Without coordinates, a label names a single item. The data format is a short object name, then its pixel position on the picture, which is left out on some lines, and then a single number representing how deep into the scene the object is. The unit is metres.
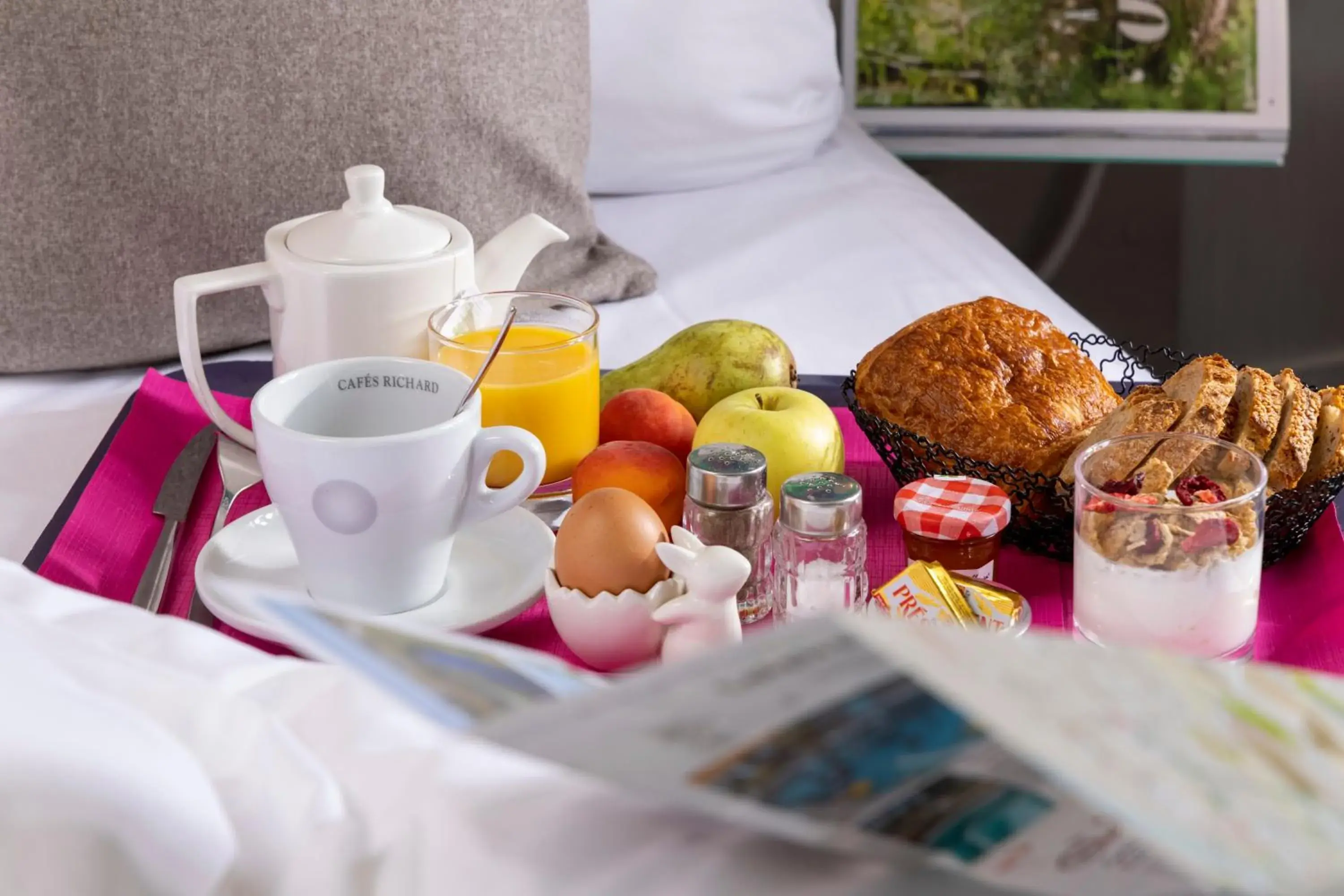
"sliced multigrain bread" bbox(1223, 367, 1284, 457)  1.04
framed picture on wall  2.03
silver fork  1.13
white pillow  1.60
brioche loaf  1.10
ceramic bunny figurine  0.99
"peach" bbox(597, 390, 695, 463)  1.14
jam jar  1.04
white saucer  1.03
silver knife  1.05
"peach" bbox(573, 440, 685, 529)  1.08
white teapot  1.15
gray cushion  1.27
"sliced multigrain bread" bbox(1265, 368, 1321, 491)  1.04
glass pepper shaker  1.04
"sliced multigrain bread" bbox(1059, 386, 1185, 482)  1.02
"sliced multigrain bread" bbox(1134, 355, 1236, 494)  1.01
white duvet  0.74
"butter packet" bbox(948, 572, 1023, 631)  1.01
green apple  1.11
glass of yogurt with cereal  0.98
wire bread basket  1.05
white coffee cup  1.01
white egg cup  1.00
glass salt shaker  1.03
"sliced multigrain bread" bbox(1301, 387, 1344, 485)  1.05
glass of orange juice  1.13
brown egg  1.00
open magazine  0.57
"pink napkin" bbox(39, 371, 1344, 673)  1.03
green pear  1.20
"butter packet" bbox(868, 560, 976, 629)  1.00
